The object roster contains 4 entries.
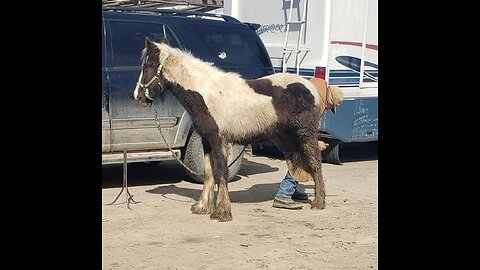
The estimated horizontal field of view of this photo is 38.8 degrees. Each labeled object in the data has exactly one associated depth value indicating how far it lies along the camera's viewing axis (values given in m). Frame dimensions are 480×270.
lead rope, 9.08
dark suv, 8.95
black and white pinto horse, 7.59
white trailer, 11.11
